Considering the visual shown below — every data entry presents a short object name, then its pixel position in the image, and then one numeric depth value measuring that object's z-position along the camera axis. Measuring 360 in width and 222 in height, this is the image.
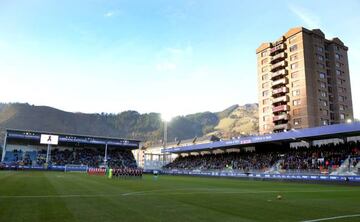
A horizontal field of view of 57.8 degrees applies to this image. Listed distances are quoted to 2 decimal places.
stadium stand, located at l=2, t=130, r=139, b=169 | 82.26
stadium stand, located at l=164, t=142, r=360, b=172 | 43.17
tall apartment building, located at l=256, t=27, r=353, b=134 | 92.69
